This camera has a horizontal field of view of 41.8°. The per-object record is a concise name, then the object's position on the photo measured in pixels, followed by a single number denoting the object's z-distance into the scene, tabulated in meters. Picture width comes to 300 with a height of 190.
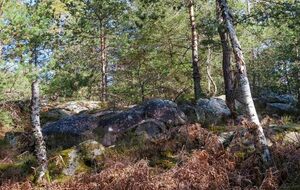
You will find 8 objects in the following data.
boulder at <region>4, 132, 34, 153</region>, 15.64
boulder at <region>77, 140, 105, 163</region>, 11.97
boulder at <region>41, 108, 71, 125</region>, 20.34
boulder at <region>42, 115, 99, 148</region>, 14.73
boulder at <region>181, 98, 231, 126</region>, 14.93
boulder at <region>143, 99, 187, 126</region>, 14.17
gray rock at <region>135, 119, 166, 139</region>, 13.32
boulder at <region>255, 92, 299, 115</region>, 17.17
